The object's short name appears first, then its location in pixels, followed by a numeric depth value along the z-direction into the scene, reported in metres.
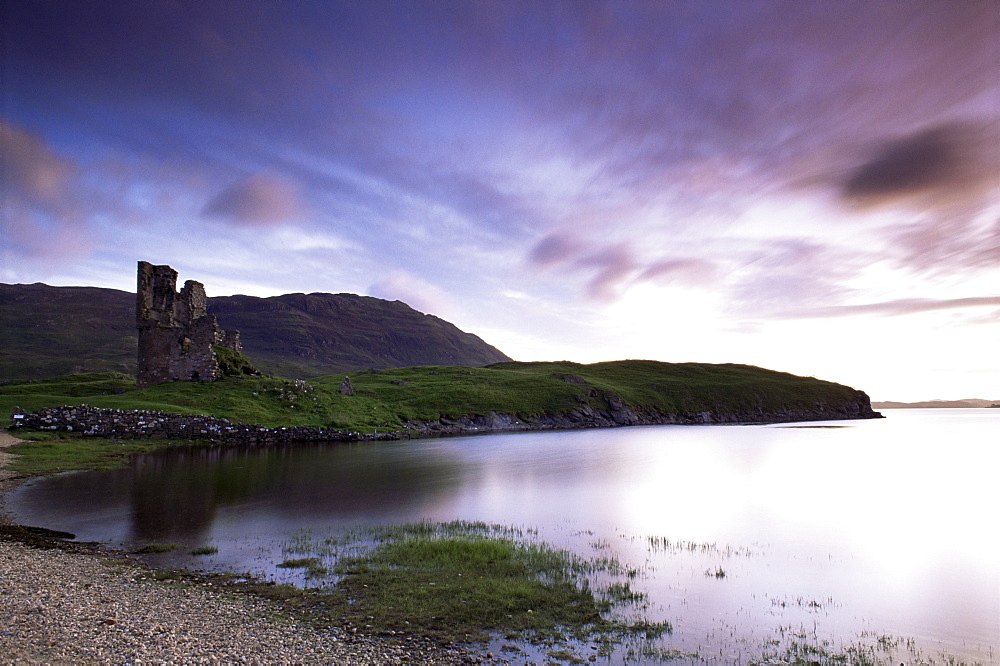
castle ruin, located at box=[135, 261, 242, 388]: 62.72
